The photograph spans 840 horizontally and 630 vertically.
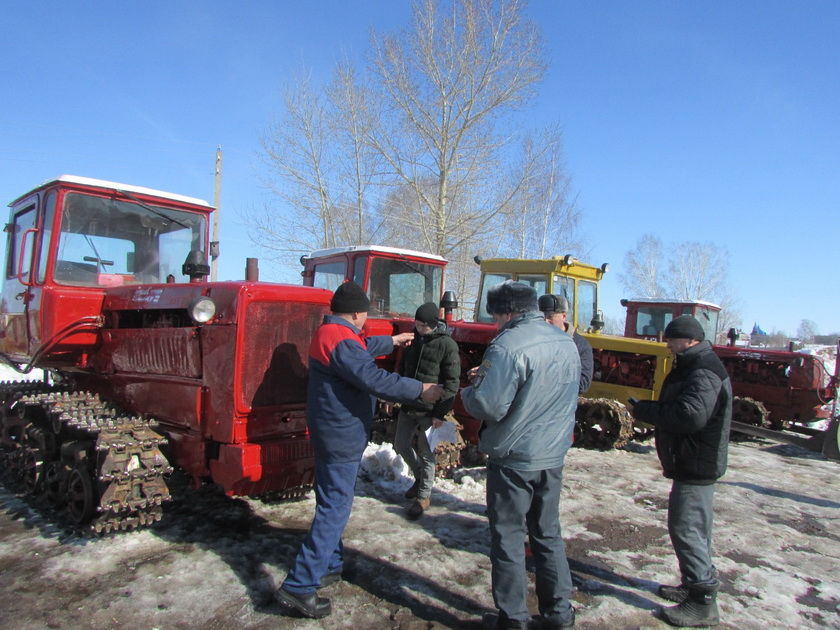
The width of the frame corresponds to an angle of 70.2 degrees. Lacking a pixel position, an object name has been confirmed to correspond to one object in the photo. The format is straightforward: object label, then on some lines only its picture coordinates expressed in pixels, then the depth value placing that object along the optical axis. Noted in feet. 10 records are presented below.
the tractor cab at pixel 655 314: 38.47
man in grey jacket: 9.48
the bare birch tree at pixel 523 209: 61.00
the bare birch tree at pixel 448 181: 54.70
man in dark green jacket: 15.84
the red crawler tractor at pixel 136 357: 12.66
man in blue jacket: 10.43
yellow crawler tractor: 25.29
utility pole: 58.34
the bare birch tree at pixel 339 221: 65.00
